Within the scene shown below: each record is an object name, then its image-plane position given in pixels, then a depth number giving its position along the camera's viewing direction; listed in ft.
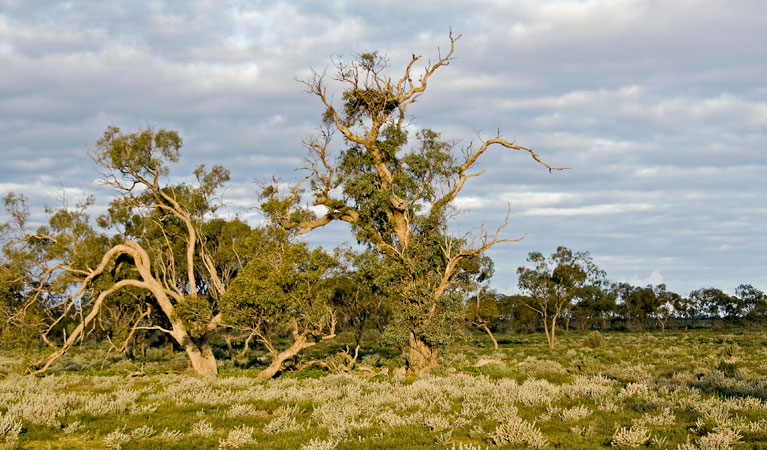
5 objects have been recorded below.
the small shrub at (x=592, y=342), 151.91
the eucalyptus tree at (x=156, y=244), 93.98
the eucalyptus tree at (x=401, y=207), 88.22
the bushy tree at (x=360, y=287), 91.81
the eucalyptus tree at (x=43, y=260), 101.19
